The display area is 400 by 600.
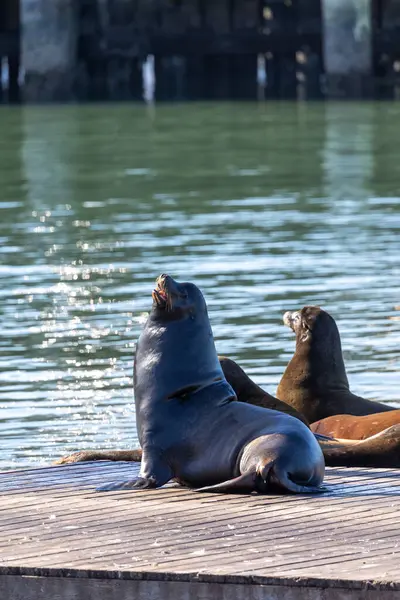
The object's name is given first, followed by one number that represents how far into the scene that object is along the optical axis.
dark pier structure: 77.94
